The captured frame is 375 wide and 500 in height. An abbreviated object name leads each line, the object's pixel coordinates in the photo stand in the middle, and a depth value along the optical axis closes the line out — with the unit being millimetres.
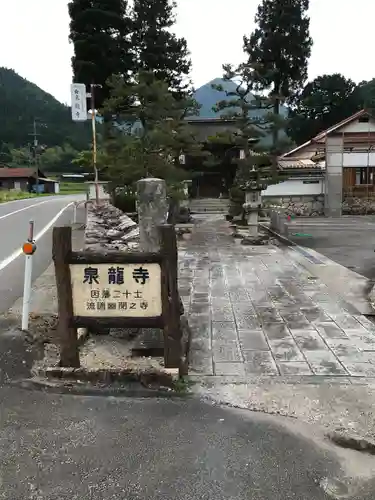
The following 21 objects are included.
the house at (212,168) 26656
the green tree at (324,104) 39656
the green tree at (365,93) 38612
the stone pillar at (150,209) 4965
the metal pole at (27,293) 5272
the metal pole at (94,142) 15557
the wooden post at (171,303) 3926
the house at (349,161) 25516
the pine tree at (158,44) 28328
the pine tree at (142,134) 13922
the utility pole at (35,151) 57691
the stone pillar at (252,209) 13926
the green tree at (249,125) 14612
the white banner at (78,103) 16188
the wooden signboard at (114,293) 3984
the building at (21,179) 57625
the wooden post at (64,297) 3996
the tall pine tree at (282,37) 34719
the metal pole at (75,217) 19350
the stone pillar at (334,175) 25469
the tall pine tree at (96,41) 25312
